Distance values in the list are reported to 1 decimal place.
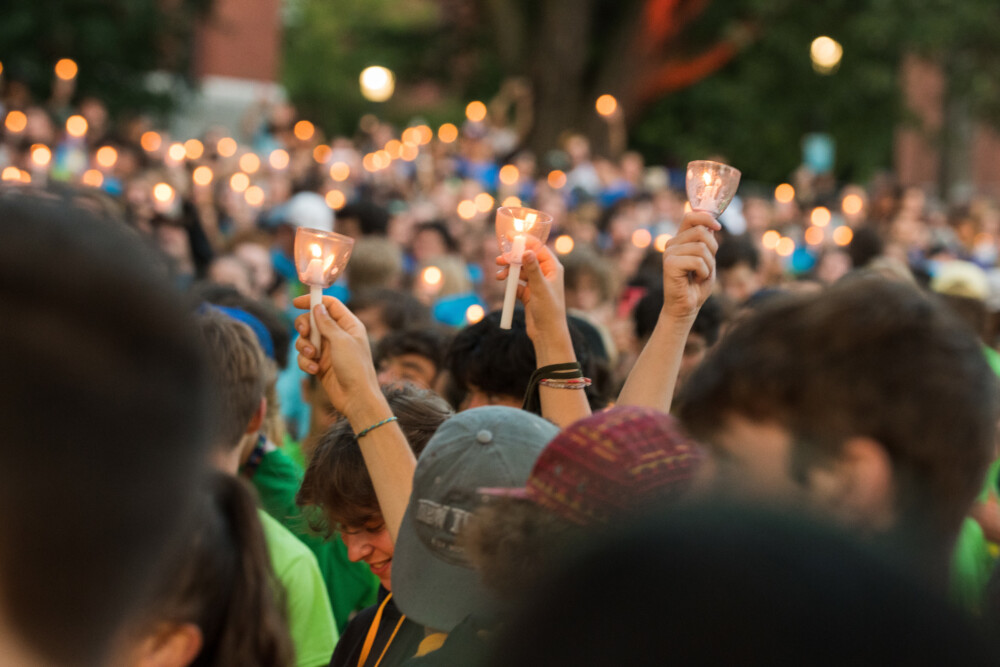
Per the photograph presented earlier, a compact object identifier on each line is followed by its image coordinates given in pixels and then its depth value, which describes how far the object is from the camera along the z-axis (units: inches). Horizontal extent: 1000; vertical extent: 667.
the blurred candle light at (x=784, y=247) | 426.9
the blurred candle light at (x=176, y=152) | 456.8
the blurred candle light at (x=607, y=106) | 578.3
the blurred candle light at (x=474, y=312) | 229.6
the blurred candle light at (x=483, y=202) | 491.8
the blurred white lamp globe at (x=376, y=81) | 728.3
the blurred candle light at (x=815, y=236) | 477.4
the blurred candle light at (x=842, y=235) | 431.5
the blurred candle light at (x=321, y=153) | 623.7
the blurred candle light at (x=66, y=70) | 626.8
